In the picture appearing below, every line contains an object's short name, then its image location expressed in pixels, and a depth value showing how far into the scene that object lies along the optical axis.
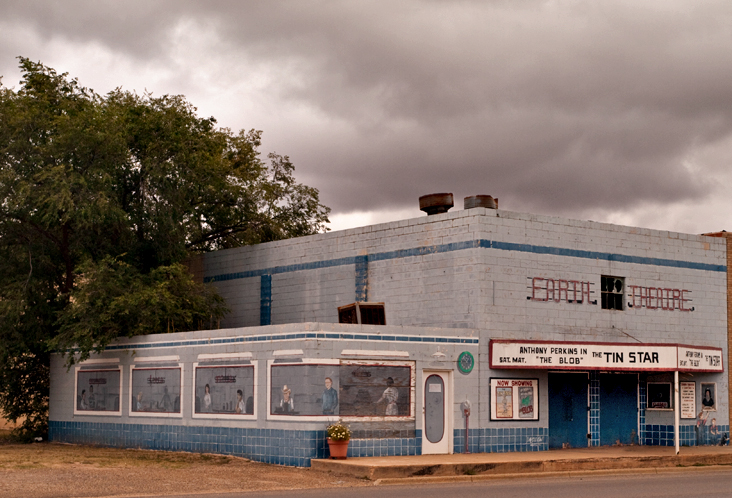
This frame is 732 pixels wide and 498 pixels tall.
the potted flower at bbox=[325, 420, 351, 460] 21.27
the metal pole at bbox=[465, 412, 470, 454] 24.08
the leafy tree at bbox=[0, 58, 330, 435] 28.84
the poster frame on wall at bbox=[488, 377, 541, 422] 24.86
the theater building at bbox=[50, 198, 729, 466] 22.67
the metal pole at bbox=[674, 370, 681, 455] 24.53
